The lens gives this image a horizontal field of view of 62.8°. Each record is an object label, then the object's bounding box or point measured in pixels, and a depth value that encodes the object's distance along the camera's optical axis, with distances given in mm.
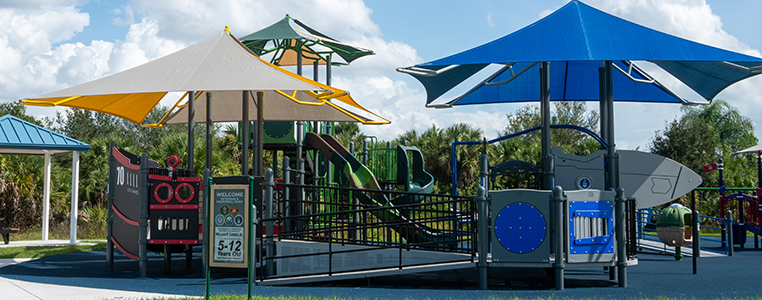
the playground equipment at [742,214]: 15370
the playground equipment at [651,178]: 12125
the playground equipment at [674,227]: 11852
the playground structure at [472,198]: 8594
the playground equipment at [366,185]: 10234
